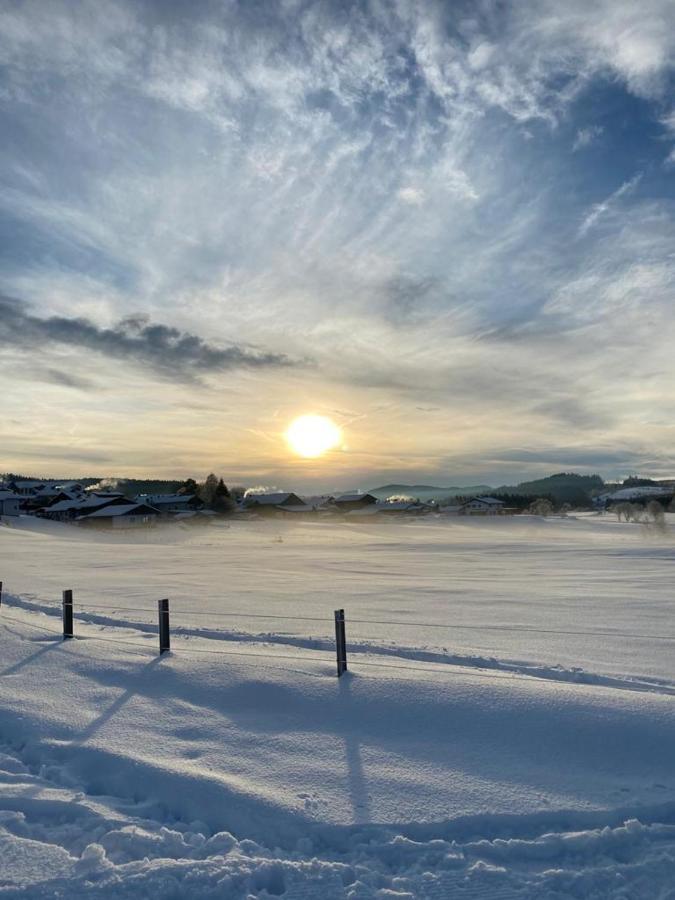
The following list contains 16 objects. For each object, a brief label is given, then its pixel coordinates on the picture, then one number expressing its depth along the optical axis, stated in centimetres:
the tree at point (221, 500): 12356
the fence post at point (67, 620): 1259
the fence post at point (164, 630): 1098
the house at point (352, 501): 14462
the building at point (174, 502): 11336
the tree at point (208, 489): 13675
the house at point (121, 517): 8844
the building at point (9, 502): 10656
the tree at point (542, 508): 14175
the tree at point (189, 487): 13762
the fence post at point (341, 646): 931
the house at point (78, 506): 9525
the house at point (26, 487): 14466
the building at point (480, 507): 15341
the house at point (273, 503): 13038
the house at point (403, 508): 14296
